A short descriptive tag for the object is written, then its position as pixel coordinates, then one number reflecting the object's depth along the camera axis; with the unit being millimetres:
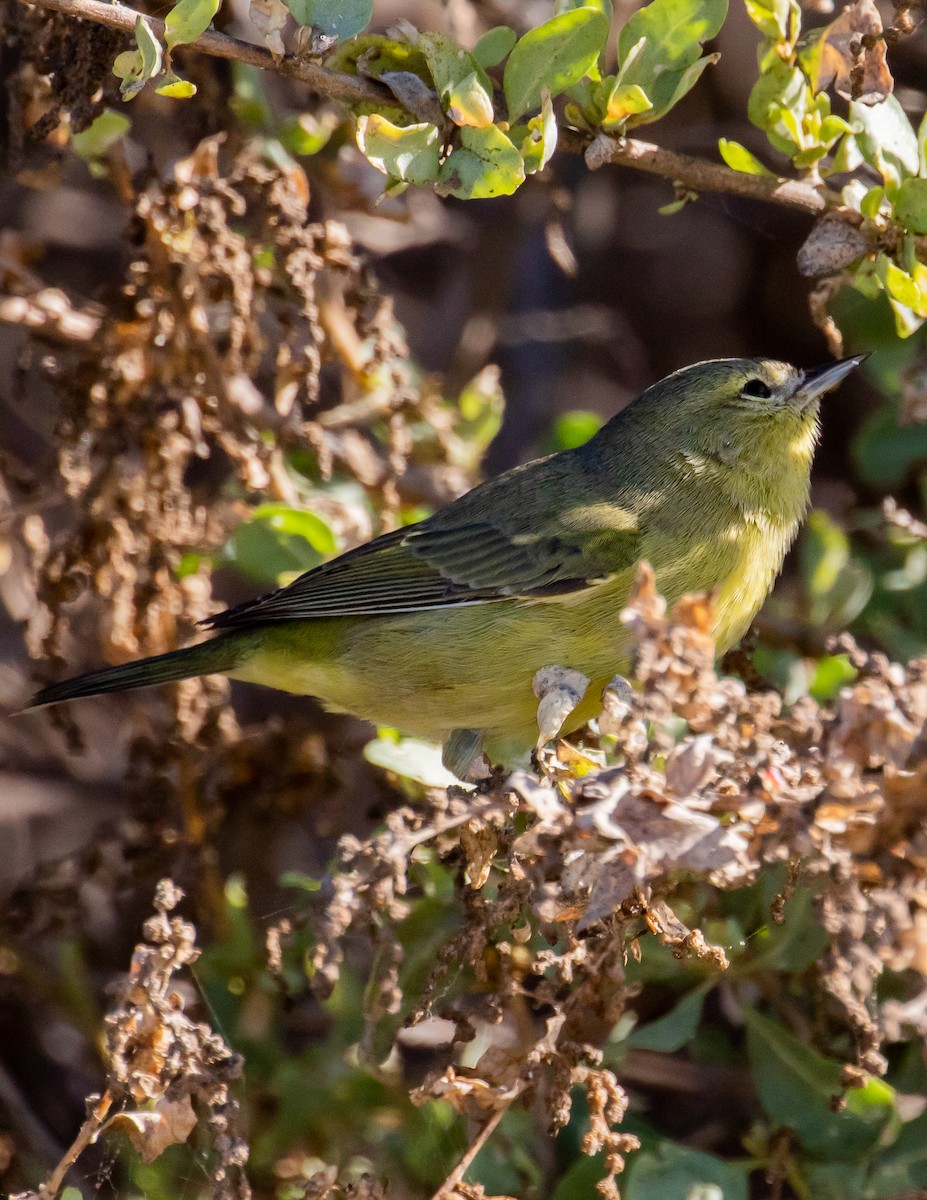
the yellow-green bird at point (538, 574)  6316
